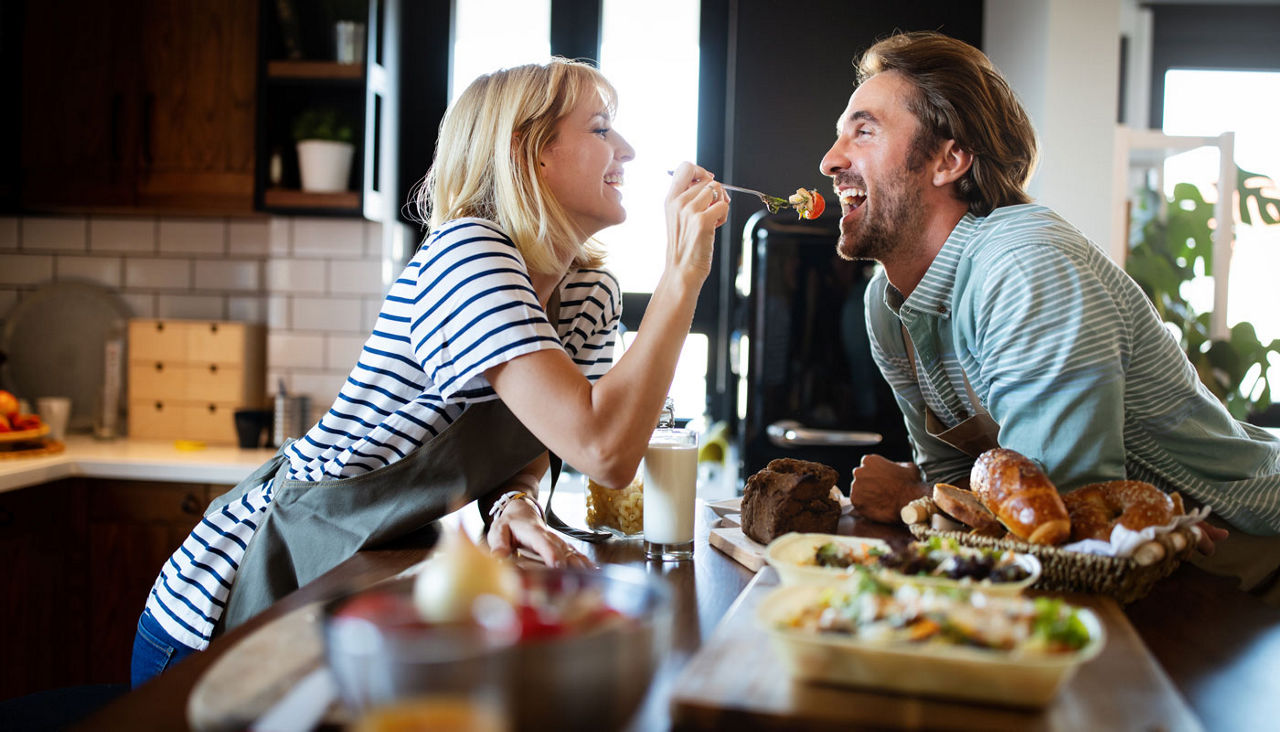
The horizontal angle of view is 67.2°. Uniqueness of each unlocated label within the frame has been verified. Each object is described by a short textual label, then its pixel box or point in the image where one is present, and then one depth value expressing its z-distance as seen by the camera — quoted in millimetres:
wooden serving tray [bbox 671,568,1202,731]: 668
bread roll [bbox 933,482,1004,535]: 1181
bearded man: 1328
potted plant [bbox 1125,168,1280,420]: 2992
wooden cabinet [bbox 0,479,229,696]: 2631
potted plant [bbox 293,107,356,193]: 2912
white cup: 2918
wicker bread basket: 1006
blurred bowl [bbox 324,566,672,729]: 505
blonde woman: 1203
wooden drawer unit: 3070
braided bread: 1072
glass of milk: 1234
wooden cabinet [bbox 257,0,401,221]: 2934
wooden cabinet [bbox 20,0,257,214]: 3008
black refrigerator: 2756
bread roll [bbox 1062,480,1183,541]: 1082
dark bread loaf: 1250
